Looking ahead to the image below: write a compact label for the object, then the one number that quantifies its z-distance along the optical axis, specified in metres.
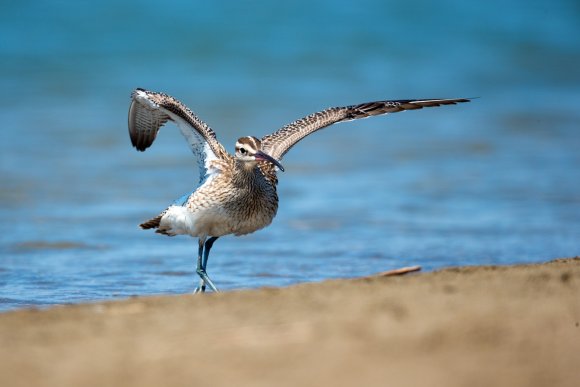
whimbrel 15.59
